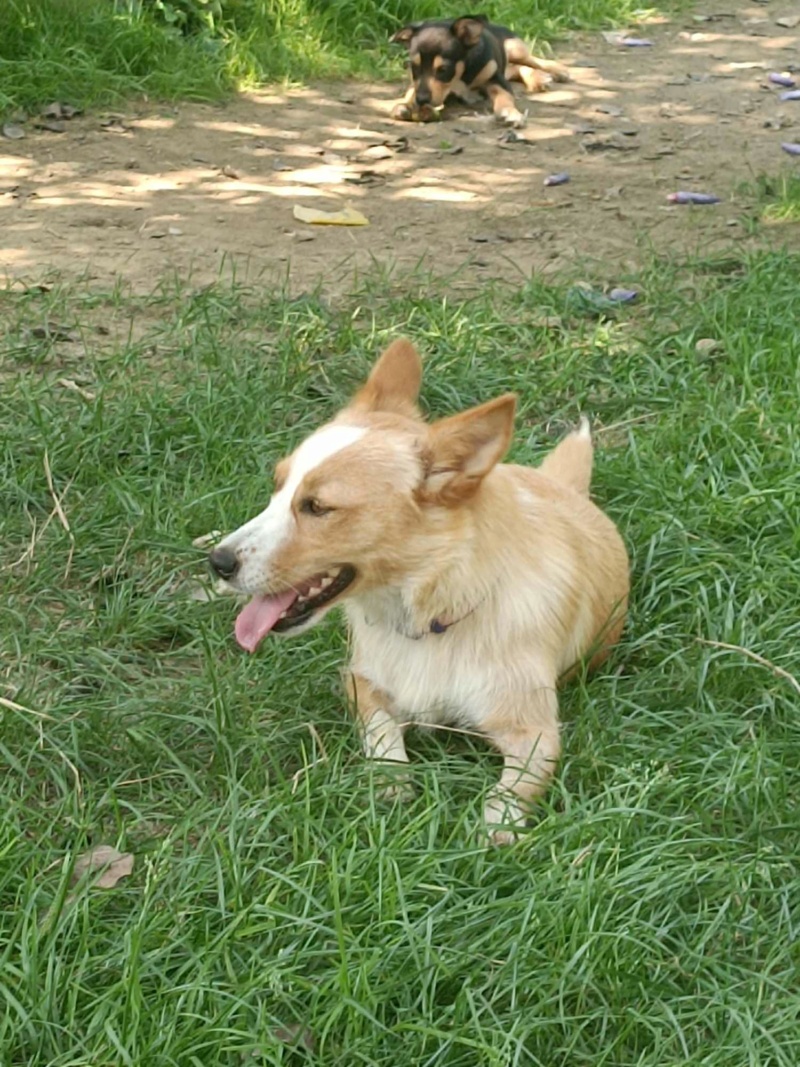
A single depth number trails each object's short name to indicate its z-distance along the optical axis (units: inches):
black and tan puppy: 323.0
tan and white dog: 119.8
